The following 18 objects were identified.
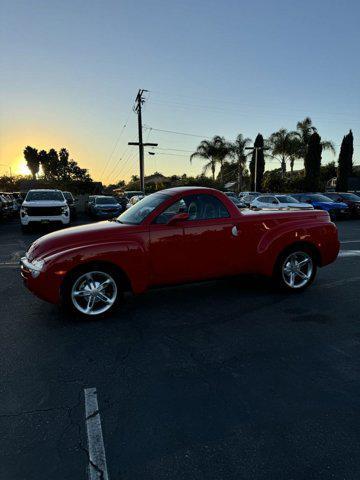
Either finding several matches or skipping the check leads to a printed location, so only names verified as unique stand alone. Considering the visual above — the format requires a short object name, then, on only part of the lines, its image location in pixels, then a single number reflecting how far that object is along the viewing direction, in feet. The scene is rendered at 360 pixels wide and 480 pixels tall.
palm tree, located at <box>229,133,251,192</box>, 167.94
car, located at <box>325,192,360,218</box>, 73.56
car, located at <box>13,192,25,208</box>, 95.33
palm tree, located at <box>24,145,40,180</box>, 318.45
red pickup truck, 15.44
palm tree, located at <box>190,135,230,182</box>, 167.94
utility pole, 107.65
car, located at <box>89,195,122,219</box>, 73.00
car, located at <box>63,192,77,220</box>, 71.35
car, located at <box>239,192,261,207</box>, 89.15
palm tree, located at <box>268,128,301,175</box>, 155.02
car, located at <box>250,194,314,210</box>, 65.29
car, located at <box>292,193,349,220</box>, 70.90
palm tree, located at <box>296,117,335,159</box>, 155.43
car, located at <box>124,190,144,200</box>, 108.06
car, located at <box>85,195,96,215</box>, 84.09
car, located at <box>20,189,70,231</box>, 50.75
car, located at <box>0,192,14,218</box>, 69.97
